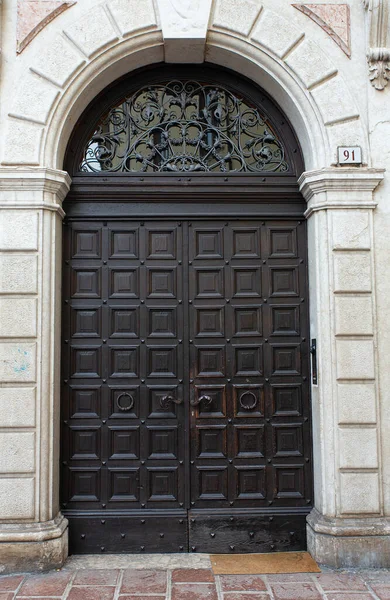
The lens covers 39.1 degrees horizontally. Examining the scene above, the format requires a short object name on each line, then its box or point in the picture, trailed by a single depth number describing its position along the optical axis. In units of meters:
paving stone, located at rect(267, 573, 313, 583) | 4.61
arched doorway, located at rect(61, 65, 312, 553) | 5.22
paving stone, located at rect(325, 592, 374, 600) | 4.32
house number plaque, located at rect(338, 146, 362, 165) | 5.07
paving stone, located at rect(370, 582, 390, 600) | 4.35
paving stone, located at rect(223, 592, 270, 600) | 4.30
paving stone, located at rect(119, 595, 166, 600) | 4.29
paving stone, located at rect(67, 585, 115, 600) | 4.32
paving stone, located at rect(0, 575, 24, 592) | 4.45
